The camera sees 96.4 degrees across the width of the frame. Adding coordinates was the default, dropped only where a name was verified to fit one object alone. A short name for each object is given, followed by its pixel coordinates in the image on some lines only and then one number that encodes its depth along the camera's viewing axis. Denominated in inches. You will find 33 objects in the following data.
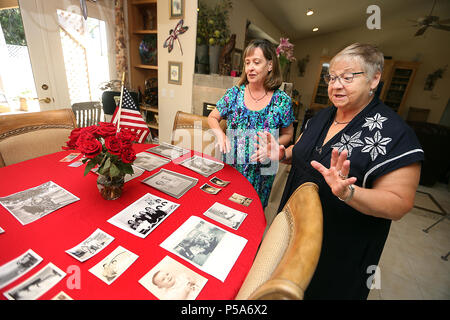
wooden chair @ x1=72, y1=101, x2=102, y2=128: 90.6
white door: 93.0
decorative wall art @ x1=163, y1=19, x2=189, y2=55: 106.1
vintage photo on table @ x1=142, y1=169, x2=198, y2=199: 42.2
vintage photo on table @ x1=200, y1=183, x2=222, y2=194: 43.6
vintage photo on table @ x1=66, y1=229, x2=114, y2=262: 26.0
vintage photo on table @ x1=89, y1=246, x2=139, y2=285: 24.0
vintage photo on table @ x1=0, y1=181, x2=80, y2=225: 32.1
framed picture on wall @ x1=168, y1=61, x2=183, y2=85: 115.2
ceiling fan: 126.6
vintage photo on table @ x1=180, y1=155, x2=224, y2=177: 52.2
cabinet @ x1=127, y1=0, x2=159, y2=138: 126.8
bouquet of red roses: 33.3
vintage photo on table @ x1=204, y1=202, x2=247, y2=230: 34.8
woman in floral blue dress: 57.1
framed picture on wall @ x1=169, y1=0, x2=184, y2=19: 103.1
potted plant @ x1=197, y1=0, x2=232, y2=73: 105.9
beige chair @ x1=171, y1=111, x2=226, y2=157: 70.9
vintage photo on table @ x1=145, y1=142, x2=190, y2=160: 60.5
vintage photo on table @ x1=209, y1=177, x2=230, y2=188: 47.0
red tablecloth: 23.3
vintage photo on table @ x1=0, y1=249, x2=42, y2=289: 22.4
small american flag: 60.6
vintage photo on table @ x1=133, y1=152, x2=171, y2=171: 52.2
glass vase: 36.8
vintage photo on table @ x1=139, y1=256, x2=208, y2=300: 22.8
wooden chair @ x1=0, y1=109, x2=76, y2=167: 52.7
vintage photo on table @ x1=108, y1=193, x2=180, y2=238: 31.6
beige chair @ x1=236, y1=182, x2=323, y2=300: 15.2
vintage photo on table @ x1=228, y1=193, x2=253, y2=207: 40.8
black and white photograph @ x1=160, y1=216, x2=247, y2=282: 26.8
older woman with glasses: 29.2
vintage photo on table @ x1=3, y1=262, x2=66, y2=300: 20.9
